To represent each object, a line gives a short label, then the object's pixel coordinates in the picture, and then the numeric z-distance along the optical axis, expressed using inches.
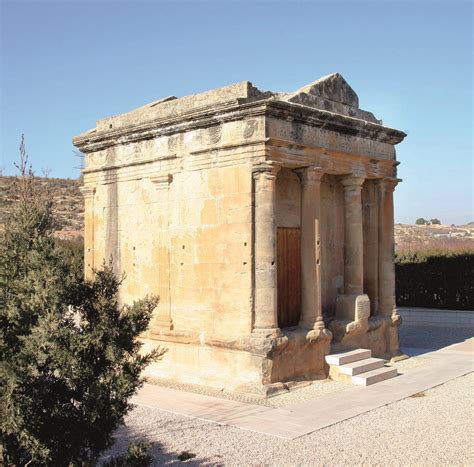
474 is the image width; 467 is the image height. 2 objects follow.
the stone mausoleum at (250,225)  372.5
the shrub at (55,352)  178.2
